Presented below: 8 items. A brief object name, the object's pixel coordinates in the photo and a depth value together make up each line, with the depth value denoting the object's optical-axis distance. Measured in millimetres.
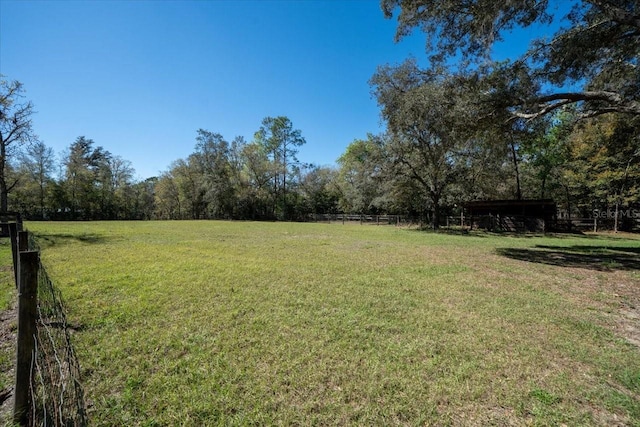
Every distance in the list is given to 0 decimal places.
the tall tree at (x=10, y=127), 15953
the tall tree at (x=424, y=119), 10078
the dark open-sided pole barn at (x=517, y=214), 20641
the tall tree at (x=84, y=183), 38688
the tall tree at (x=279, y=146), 40562
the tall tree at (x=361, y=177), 24562
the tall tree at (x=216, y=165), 40000
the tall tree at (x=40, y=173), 35500
